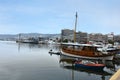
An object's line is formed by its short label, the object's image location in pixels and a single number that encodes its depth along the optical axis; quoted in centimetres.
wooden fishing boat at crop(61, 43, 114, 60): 2078
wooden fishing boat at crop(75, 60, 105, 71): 1410
